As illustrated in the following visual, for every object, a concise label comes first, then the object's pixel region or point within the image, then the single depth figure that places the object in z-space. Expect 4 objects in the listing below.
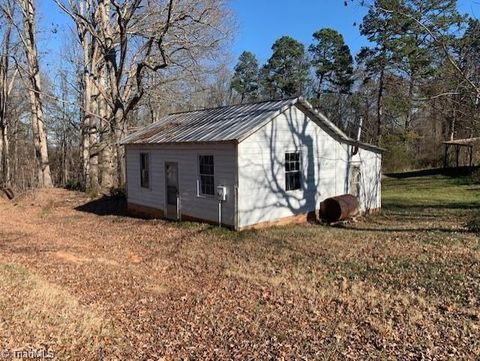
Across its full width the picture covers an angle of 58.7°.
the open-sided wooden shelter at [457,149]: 32.40
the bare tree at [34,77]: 23.56
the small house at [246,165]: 12.98
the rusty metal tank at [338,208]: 14.69
